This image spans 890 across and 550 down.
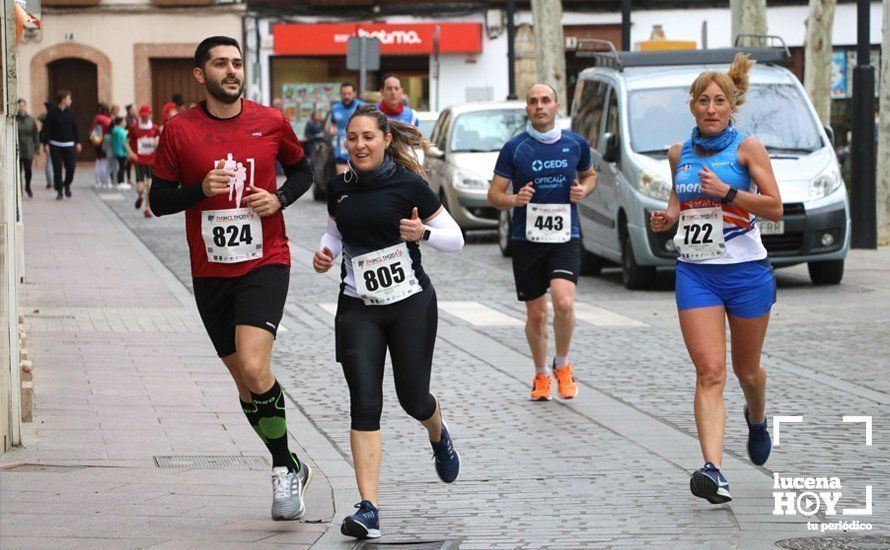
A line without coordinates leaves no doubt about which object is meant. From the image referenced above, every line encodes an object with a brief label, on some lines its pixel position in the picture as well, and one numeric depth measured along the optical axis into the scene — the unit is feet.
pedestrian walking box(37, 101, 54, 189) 114.52
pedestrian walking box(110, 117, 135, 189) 122.21
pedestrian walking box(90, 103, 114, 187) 122.96
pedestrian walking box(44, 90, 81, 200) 110.11
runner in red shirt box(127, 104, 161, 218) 97.50
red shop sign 153.38
